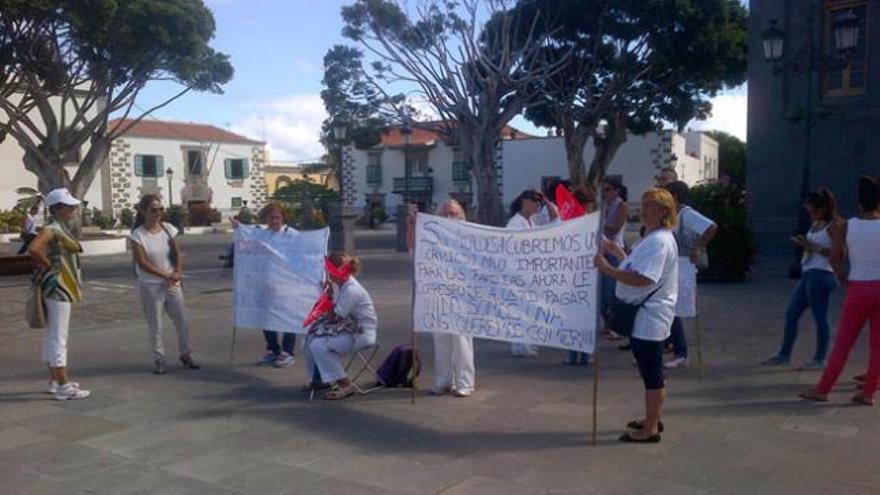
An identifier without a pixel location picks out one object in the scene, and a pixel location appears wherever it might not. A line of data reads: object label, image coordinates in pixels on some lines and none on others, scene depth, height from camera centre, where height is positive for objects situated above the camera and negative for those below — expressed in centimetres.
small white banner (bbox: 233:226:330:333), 795 -72
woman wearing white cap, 691 -64
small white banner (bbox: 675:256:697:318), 749 -80
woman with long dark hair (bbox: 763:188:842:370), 725 -66
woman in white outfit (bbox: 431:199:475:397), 687 -137
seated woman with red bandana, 684 -106
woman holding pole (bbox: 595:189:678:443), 525 -59
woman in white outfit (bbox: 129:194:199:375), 782 -62
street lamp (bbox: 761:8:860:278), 1508 +287
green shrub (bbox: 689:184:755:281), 1434 -66
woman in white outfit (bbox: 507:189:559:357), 802 -7
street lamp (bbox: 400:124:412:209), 3204 +292
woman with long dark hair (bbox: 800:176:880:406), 611 -68
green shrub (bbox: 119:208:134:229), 4934 -83
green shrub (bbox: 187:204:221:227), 5241 -79
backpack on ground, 723 -147
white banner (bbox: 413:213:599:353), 584 -61
